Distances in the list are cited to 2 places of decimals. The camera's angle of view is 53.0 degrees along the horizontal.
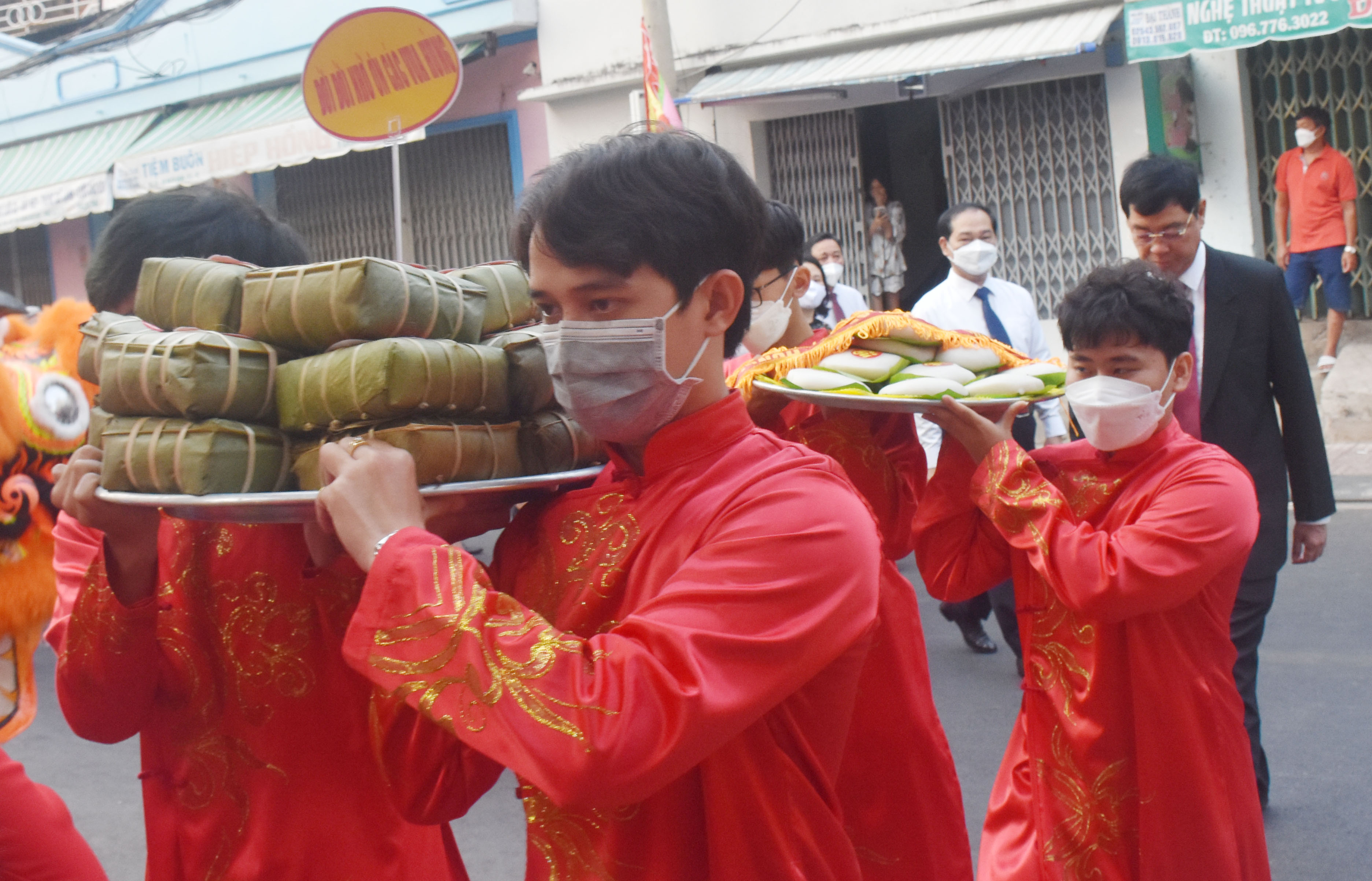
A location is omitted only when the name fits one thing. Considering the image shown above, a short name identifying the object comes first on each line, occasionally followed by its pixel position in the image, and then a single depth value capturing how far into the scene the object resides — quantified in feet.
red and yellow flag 32.99
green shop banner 28.50
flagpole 38.17
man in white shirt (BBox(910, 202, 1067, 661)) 19.84
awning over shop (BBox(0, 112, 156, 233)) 52.03
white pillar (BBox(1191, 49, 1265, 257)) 32.60
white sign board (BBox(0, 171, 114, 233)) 51.72
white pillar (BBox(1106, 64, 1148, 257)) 33.24
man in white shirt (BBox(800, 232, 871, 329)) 29.19
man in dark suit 12.64
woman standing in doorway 39.40
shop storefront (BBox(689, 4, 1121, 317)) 33.68
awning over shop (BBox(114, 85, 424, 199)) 45.19
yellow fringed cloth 10.00
